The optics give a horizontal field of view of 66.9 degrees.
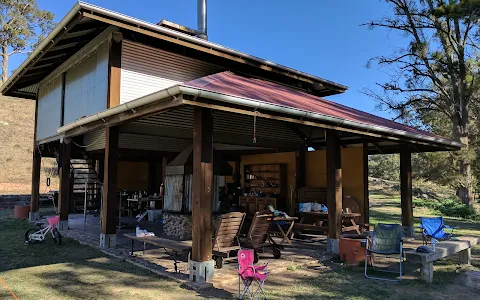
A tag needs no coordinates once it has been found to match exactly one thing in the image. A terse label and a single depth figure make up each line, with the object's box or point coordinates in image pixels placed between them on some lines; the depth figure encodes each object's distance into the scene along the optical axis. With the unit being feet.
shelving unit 40.93
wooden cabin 17.42
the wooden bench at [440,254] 17.62
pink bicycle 26.58
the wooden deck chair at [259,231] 20.49
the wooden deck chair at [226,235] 18.98
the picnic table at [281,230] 24.67
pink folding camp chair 13.38
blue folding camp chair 24.04
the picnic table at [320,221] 28.37
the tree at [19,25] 115.55
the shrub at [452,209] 52.06
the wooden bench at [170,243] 19.10
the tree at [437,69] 51.37
